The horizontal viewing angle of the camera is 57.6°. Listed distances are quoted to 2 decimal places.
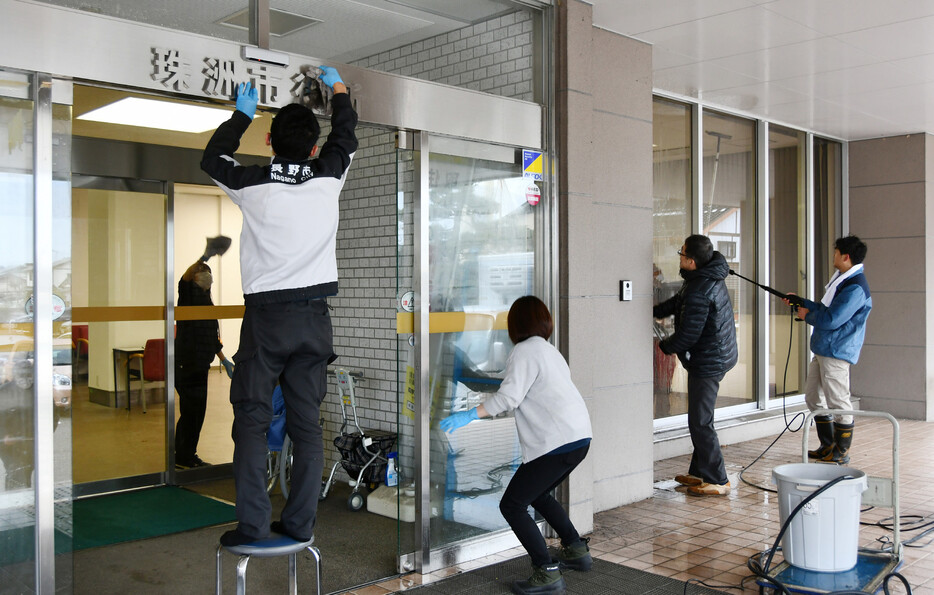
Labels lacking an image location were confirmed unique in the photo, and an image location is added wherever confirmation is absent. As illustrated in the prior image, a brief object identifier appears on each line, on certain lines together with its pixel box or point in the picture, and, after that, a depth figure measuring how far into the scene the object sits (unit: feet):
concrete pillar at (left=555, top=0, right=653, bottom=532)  16.52
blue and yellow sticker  16.21
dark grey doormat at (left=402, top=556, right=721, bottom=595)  13.44
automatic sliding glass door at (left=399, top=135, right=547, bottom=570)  14.70
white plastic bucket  12.51
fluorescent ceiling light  20.10
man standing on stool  9.50
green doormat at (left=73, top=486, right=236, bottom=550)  16.94
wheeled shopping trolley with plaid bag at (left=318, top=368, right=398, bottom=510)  18.24
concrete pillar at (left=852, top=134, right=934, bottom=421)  31.17
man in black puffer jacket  19.66
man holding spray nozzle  22.06
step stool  8.96
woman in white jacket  12.93
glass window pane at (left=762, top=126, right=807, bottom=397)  30.04
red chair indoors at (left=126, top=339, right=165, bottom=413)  21.36
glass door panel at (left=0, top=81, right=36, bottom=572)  9.67
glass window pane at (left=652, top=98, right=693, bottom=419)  24.04
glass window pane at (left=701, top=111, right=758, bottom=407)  27.09
